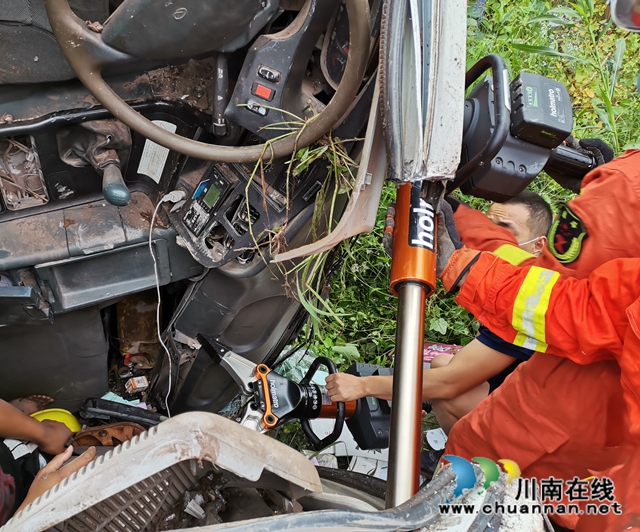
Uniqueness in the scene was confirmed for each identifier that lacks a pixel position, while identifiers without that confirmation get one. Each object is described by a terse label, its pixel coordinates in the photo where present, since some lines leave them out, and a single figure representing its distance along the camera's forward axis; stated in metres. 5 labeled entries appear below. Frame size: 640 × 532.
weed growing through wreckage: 1.44
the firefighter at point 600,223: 1.40
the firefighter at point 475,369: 1.97
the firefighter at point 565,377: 1.26
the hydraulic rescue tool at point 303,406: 1.71
